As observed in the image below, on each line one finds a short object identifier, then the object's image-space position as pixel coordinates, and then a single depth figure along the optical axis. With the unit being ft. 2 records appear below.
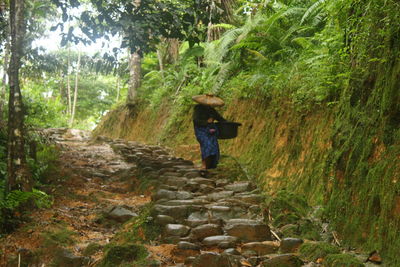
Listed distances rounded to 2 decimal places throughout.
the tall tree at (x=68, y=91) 104.08
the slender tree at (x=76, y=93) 105.55
